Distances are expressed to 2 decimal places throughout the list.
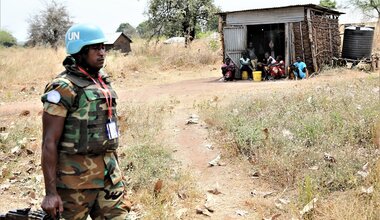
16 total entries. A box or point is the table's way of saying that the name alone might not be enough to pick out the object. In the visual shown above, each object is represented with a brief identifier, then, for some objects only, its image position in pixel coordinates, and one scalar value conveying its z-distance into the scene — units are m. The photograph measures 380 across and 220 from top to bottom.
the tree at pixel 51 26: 35.00
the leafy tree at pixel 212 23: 26.32
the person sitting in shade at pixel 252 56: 13.49
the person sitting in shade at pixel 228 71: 13.42
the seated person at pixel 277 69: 12.82
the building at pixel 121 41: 33.38
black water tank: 13.78
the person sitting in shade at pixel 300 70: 12.25
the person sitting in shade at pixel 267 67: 12.96
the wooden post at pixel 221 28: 14.20
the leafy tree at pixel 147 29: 25.05
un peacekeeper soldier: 2.23
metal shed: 12.84
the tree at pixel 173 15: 24.39
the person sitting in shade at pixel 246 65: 13.47
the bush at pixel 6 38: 61.53
